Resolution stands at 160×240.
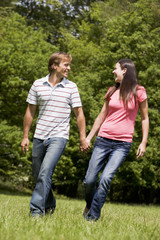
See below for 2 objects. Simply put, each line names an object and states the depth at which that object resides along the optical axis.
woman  4.62
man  4.61
